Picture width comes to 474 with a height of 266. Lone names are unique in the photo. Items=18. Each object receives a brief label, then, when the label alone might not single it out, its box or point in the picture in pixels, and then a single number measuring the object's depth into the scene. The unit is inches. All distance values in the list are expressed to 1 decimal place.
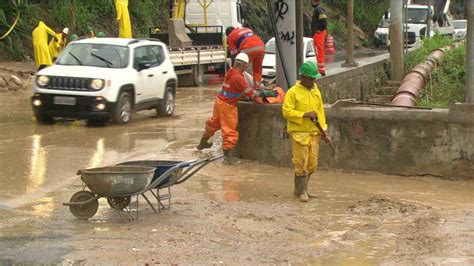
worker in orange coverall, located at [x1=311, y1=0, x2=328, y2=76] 826.8
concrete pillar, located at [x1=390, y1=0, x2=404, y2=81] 902.4
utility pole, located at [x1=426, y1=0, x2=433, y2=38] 1652.3
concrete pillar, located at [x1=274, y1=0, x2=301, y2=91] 589.9
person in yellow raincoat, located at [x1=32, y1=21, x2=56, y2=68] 997.8
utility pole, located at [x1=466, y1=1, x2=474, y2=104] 513.3
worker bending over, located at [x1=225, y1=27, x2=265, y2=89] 581.6
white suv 697.0
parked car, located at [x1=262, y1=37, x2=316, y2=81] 1024.2
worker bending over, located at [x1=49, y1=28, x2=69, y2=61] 1058.1
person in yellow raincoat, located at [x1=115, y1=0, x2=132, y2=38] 1004.6
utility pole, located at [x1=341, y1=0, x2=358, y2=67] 960.3
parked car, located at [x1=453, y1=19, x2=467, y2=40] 2014.8
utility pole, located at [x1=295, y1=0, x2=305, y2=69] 613.3
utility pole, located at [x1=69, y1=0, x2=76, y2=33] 1256.7
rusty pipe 678.5
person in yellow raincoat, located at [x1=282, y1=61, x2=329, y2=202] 429.4
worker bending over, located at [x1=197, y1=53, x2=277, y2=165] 528.4
